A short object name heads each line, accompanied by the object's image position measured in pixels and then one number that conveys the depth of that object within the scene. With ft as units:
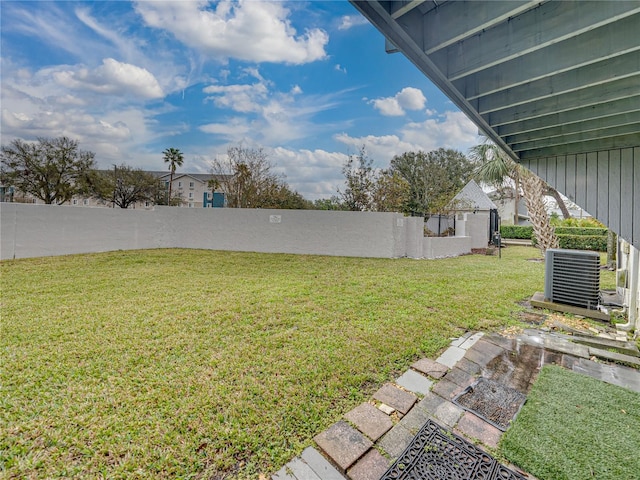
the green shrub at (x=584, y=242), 38.81
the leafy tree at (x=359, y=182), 42.09
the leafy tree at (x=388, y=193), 40.42
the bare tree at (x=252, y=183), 49.11
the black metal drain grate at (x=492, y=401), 6.25
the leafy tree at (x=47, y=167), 62.34
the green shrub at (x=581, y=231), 41.84
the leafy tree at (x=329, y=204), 43.87
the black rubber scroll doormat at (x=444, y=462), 4.81
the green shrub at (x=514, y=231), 63.93
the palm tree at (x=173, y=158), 83.89
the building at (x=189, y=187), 127.34
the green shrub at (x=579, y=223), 46.85
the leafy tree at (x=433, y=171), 73.97
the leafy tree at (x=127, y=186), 79.38
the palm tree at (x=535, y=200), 34.40
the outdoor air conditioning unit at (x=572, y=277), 13.28
